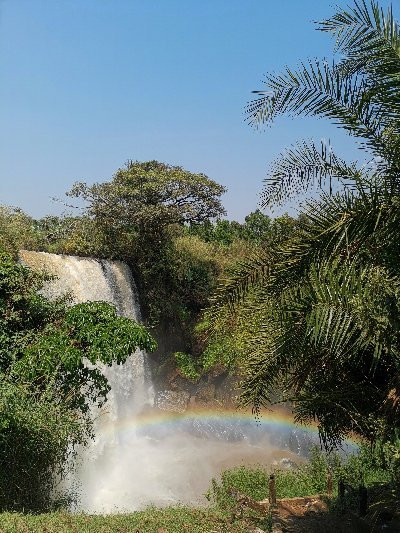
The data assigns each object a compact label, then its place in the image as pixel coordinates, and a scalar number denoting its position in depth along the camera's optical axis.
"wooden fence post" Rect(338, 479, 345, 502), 9.67
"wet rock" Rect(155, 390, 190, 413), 20.30
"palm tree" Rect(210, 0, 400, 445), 5.09
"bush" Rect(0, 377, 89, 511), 8.86
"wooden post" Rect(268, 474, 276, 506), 10.88
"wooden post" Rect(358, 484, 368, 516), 8.80
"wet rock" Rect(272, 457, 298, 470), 16.38
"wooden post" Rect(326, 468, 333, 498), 11.79
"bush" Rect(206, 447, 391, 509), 12.63
